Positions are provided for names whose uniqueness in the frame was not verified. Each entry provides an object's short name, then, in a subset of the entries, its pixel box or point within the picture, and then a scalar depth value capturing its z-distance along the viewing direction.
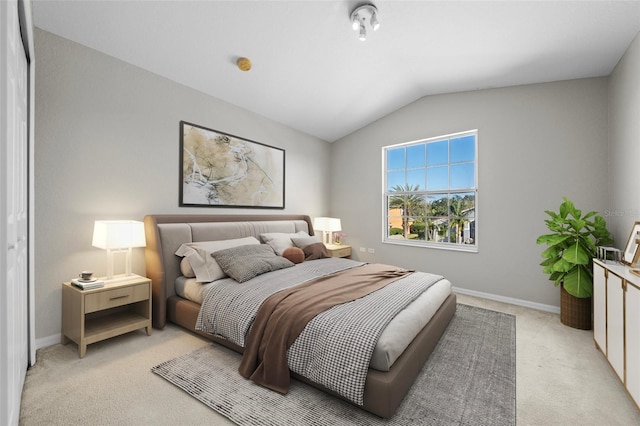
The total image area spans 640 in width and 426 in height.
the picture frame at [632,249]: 2.21
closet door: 0.98
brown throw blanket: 1.87
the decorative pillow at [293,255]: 3.46
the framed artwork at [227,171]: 3.36
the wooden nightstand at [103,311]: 2.25
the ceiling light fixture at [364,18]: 2.54
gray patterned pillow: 2.71
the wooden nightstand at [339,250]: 4.64
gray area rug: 1.63
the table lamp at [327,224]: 4.93
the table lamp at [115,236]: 2.42
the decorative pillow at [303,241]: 3.87
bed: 1.62
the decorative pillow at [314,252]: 3.74
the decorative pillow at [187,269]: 2.87
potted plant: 2.87
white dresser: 1.71
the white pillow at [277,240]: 3.59
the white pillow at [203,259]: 2.74
